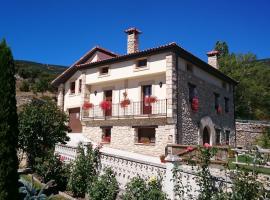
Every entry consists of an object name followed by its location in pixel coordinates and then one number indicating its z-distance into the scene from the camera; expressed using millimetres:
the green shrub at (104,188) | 9188
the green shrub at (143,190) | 8094
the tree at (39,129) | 13023
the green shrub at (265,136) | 25503
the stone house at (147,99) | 17953
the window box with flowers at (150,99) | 18484
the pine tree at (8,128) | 7877
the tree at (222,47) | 50159
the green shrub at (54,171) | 11324
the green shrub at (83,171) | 10367
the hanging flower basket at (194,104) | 19430
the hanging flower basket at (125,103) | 19906
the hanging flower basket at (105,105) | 20938
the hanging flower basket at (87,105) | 22078
